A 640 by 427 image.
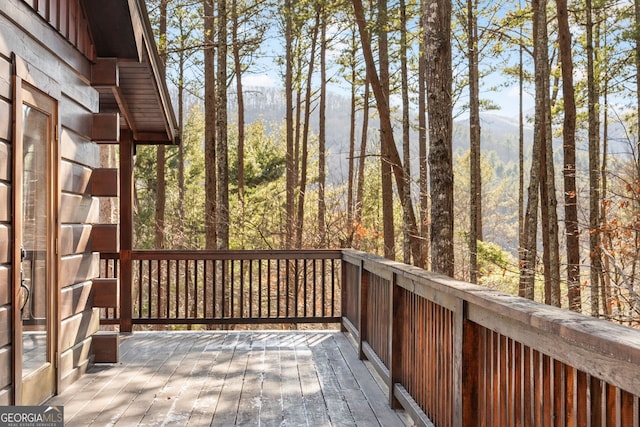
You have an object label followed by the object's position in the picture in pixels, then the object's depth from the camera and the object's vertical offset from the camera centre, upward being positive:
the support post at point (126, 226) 7.35 -0.08
